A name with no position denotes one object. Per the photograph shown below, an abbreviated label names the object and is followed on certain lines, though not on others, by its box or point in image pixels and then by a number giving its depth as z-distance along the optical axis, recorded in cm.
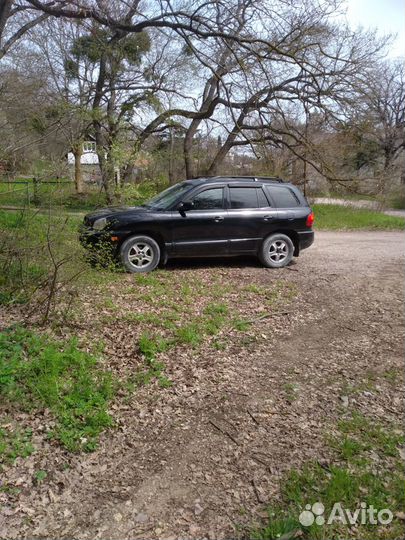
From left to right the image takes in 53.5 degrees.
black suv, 693
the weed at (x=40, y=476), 270
